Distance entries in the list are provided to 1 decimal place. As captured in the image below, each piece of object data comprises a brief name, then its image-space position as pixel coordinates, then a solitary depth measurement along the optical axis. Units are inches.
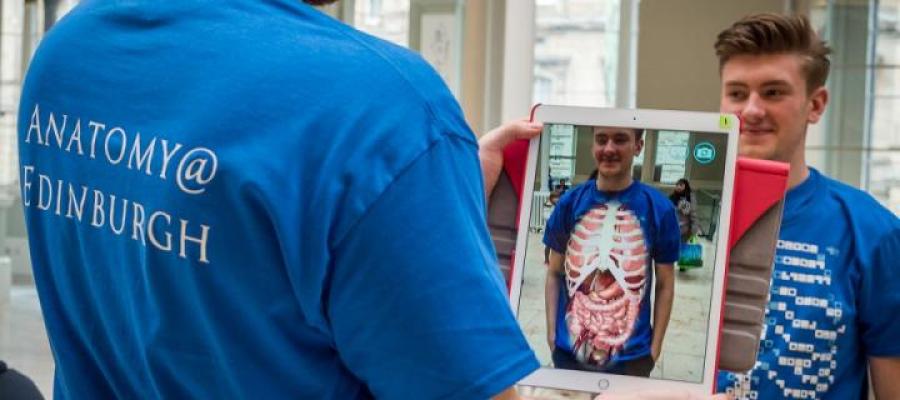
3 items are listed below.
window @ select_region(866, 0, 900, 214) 175.2
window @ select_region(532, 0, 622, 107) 250.4
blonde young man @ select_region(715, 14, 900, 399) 61.4
